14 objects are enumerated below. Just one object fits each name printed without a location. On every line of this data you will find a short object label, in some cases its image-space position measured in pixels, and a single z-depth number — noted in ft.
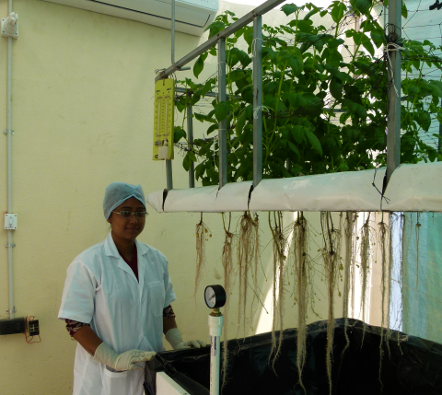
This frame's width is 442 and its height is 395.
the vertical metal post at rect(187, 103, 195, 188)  4.91
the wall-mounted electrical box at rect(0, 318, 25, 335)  6.69
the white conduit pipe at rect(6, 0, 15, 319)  6.84
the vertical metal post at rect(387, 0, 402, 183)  2.43
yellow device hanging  4.70
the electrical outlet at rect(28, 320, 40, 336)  6.92
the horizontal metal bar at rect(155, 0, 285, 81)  3.33
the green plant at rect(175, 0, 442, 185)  3.49
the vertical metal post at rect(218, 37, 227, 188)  3.90
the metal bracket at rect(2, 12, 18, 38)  6.67
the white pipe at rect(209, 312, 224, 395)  2.94
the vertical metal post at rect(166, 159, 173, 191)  5.02
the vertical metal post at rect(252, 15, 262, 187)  3.40
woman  4.94
